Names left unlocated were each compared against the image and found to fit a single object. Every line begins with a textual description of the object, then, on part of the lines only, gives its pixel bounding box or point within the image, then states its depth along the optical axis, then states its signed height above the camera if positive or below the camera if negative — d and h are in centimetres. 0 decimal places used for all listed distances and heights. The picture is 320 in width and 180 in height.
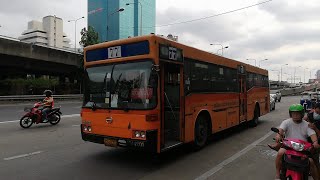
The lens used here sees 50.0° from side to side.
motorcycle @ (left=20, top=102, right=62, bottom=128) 1422 -130
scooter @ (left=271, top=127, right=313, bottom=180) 495 -106
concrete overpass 3359 +296
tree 4678 +686
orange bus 744 -19
